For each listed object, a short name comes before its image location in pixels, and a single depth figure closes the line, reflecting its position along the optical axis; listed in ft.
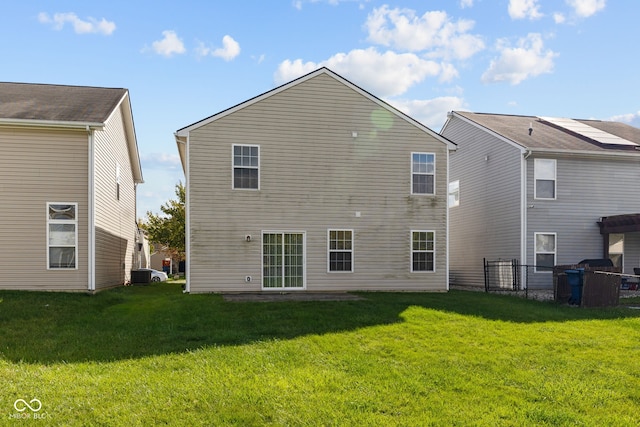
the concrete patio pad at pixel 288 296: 46.59
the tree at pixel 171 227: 125.29
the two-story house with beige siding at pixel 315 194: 52.85
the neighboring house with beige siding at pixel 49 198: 48.60
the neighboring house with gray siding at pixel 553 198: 63.93
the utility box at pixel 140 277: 78.28
